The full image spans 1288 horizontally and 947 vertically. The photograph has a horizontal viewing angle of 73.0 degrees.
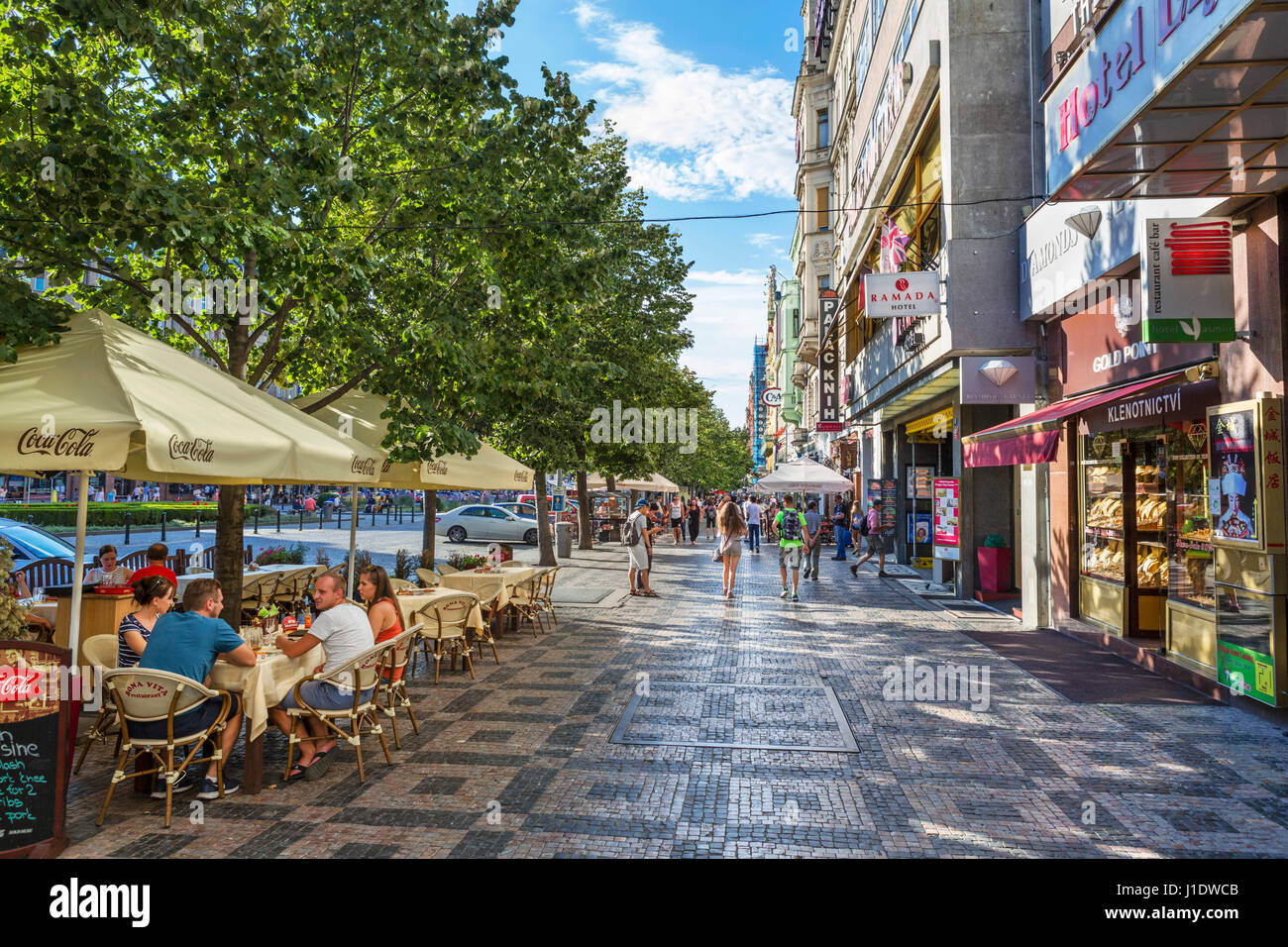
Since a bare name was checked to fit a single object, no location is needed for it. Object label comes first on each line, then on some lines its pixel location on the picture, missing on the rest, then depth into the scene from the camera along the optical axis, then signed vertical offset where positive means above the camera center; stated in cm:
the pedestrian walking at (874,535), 2113 -85
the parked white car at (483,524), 3378 -79
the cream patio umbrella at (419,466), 1008 +49
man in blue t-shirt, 555 -93
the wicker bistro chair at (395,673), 679 -138
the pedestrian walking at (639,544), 1681 -81
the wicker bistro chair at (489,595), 1096 -117
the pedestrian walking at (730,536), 1588 -63
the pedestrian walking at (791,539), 1633 -73
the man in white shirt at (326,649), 609 -103
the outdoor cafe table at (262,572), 1145 -91
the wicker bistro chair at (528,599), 1219 -135
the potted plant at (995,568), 1558 -121
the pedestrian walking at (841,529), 2652 -86
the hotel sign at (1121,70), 540 +310
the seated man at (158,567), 764 -58
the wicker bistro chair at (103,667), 624 -121
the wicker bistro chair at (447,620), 929 -125
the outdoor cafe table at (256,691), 575 -125
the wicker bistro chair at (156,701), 533 -121
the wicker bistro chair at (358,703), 611 -144
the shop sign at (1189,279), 794 +202
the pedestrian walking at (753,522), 2901 -69
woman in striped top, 605 -79
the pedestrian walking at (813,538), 1992 -85
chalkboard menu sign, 453 -127
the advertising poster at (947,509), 1578 -17
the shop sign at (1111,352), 948 +179
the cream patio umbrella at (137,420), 514 +57
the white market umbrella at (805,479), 2145 +55
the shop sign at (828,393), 2962 +371
